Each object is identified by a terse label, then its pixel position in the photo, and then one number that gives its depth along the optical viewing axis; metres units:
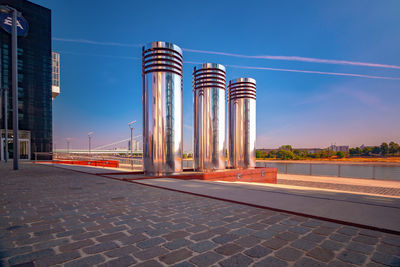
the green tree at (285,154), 109.94
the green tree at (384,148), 114.05
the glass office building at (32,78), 34.00
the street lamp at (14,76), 14.27
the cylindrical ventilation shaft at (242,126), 18.28
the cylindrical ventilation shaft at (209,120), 15.36
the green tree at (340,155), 103.75
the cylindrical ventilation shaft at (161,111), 12.03
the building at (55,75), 53.88
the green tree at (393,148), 109.10
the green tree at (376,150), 118.81
